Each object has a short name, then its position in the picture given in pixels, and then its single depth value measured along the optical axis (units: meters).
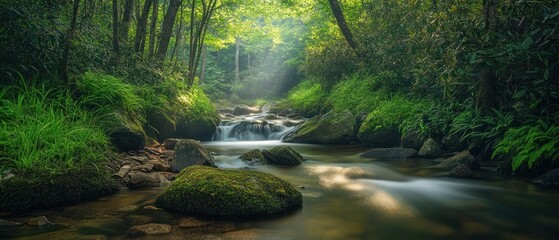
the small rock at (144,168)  6.33
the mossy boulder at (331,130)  11.93
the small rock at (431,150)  8.91
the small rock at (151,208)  4.63
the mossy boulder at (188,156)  6.80
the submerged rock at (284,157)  8.34
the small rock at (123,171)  5.83
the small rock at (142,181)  5.65
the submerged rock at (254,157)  8.44
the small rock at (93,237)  3.70
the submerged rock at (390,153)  9.17
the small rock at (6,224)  3.82
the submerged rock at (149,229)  3.87
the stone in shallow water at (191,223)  4.08
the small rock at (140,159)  6.90
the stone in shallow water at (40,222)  3.92
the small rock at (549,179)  5.79
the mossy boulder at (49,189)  4.33
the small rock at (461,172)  6.80
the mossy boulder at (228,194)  4.37
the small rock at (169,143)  8.96
